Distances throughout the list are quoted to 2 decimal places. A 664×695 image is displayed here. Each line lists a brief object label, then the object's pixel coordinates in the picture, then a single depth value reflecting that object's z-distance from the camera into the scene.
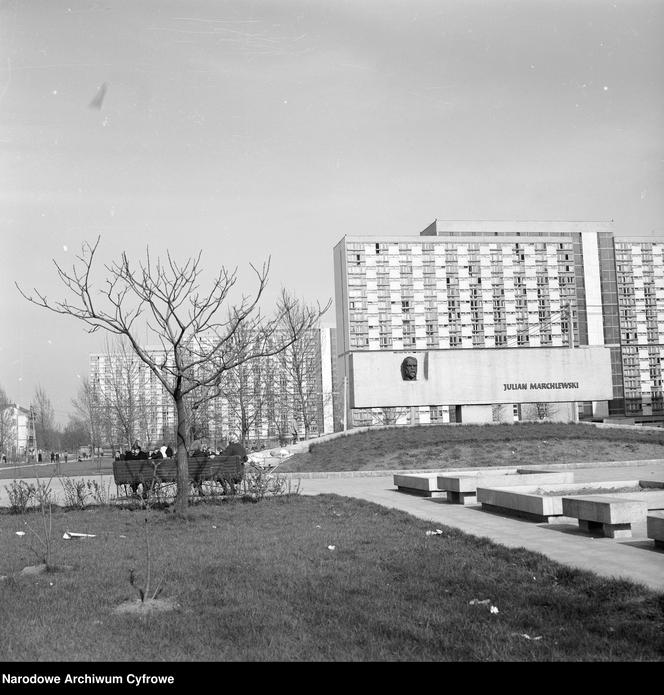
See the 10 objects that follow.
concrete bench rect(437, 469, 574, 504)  14.36
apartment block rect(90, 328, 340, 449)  44.62
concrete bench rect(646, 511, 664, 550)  8.02
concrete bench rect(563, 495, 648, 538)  9.27
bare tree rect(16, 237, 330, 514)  12.10
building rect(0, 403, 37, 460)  67.25
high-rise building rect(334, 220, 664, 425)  103.25
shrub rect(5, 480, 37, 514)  13.46
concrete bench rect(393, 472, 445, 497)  15.79
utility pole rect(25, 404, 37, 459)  53.49
